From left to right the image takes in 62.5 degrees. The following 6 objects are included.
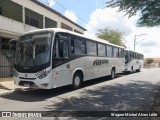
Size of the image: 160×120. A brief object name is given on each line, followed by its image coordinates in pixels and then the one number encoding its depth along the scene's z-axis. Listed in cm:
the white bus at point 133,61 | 1382
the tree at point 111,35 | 2506
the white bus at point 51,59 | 575
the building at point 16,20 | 921
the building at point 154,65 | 3663
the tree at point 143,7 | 487
